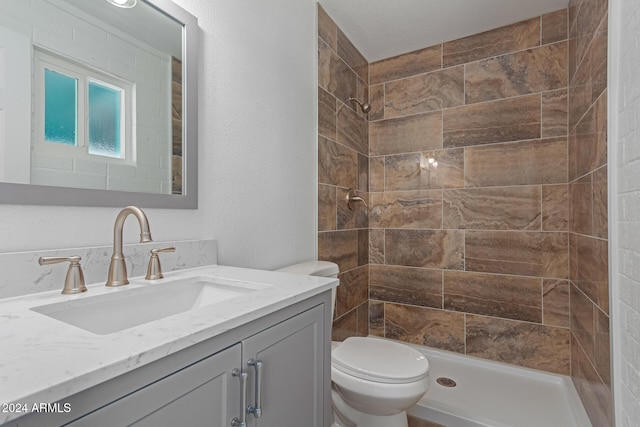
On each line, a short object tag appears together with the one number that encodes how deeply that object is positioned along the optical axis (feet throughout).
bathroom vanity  1.27
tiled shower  6.23
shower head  7.73
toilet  4.12
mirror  2.48
